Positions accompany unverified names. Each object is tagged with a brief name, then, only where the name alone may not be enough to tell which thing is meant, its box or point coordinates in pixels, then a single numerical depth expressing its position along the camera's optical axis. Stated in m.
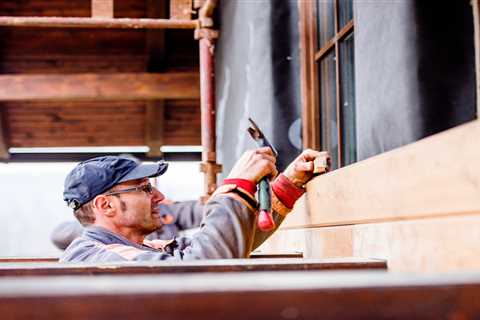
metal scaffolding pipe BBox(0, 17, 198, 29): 5.67
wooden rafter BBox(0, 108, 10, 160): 10.02
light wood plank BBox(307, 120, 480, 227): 1.36
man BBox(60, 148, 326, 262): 2.24
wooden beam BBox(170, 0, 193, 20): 5.81
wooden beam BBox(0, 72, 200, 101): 8.13
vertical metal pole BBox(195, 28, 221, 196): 5.41
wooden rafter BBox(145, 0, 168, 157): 8.91
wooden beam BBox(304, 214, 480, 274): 1.38
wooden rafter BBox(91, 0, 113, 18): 5.70
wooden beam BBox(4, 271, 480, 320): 0.58
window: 3.30
